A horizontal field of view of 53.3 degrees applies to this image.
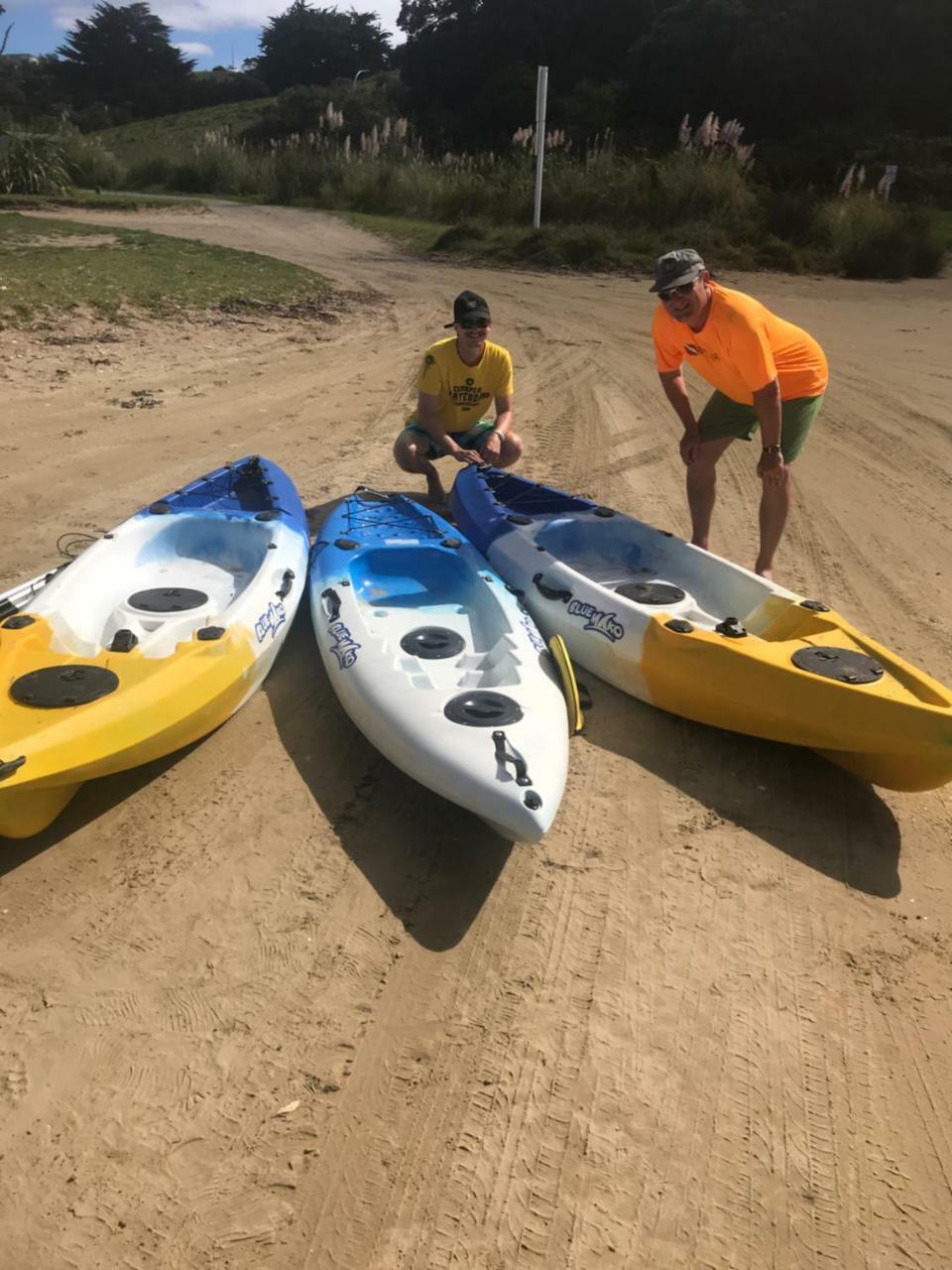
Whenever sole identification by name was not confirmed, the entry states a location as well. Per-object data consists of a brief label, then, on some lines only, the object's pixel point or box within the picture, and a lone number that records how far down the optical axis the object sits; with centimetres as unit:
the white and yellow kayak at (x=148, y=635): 292
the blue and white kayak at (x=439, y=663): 293
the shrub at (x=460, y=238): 1538
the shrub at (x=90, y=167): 2111
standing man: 407
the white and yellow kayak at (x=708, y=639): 324
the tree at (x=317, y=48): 5122
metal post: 1432
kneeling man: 542
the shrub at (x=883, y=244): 1381
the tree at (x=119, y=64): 4997
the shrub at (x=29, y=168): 1770
